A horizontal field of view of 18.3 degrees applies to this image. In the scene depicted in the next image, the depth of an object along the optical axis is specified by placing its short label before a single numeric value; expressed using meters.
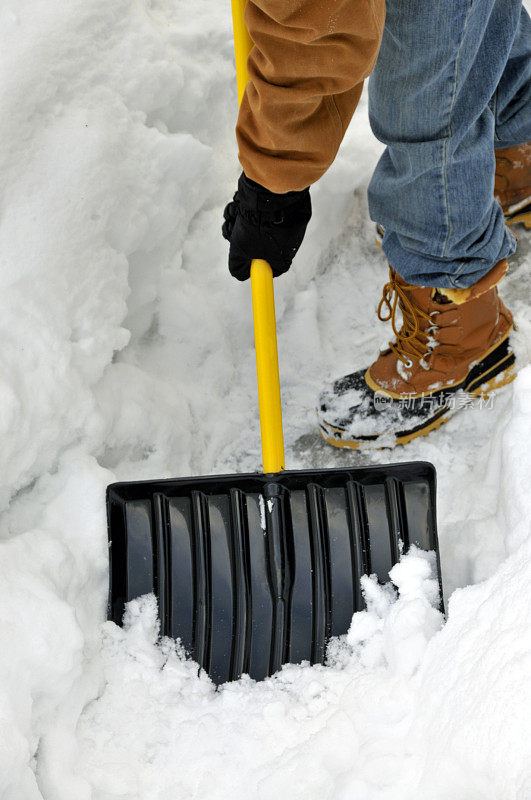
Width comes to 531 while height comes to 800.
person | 2.13
